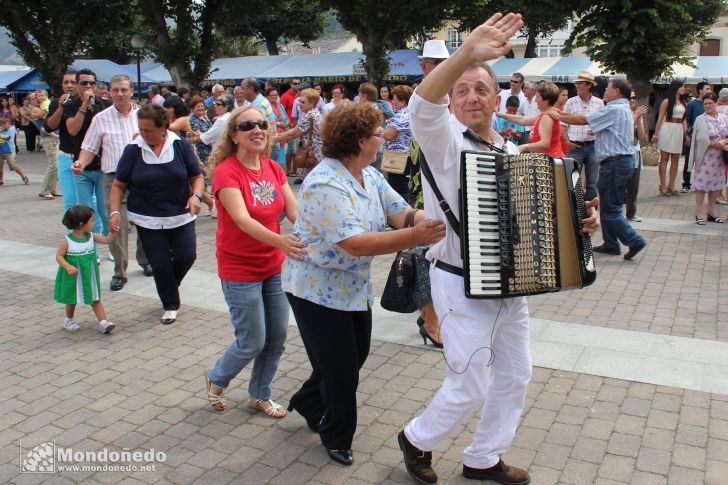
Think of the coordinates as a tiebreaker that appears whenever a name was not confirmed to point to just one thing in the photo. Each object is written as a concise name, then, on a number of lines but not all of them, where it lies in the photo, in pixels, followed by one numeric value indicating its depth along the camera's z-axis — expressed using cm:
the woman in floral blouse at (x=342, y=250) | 312
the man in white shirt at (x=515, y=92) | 1365
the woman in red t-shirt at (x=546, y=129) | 754
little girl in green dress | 571
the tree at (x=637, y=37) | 1720
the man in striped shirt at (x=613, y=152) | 787
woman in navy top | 571
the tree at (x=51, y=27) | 2550
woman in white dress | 1218
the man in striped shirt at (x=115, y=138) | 672
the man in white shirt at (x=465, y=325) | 286
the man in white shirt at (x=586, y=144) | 918
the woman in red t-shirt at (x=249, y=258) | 396
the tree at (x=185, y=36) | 2512
